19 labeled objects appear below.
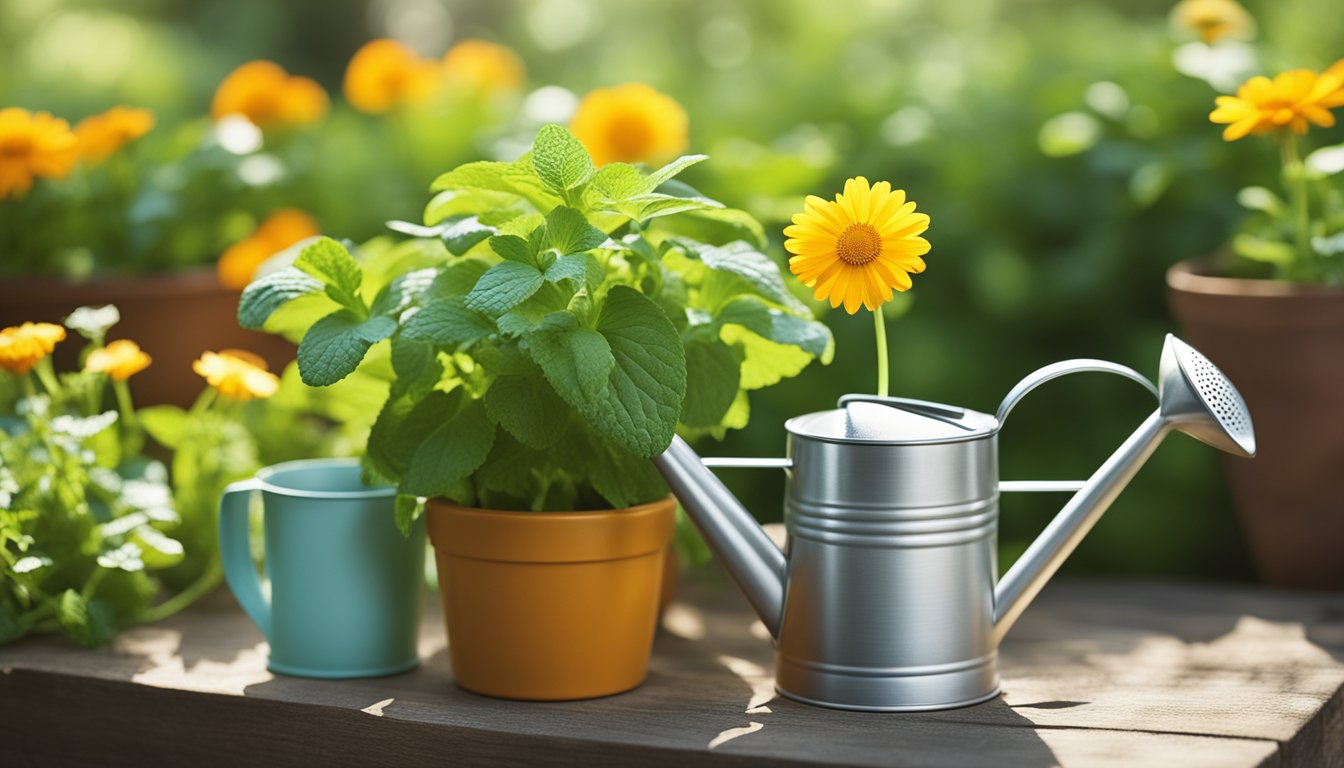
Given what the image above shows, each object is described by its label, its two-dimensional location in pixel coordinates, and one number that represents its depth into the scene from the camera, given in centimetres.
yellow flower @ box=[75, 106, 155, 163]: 197
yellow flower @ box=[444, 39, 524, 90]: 229
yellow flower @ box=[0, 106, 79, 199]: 188
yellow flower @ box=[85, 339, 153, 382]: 170
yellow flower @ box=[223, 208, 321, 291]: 204
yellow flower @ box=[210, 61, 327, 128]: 224
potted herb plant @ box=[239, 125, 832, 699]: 154
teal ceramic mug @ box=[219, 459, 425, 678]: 164
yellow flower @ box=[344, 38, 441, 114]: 229
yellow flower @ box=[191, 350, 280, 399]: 167
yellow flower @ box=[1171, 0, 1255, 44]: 188
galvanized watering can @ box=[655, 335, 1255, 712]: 155
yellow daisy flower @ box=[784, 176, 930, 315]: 152
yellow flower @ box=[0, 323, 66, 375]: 166
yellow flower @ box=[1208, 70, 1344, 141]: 166
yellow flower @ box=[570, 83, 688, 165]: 196
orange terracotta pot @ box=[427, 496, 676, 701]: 158
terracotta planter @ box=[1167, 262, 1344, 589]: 175
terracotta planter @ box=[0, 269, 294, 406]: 192
